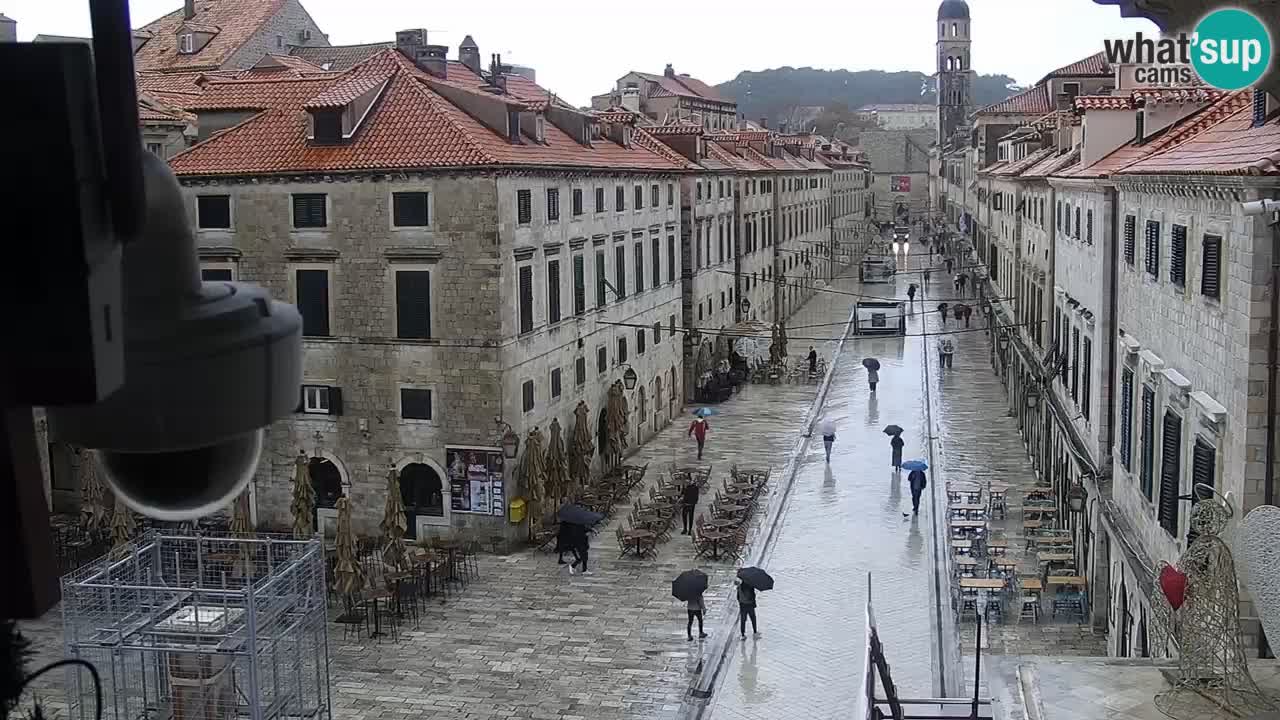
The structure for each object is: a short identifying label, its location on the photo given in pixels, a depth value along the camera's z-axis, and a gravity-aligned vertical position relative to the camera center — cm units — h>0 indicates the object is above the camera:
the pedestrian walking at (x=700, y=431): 3816 -651
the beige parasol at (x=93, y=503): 2770 -603
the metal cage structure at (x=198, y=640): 1461 -477
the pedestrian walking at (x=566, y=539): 2703 -680
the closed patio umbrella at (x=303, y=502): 2673 -584
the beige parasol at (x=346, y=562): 2288 -610
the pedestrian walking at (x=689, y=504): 3003 -679
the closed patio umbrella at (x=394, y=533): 2483 -606
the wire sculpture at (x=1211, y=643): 1117 -383
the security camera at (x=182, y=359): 230 -25
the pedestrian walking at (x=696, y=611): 2250 -693
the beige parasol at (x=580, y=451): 3231 -596
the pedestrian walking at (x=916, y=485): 3114 -669
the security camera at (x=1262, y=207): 1191 -10
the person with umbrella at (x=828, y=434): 3769 -659
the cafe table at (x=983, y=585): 2370 -693
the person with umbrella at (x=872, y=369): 4866 -613
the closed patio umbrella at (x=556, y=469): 3017 -598
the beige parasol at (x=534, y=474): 2854 -575
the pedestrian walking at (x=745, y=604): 2266 -685
